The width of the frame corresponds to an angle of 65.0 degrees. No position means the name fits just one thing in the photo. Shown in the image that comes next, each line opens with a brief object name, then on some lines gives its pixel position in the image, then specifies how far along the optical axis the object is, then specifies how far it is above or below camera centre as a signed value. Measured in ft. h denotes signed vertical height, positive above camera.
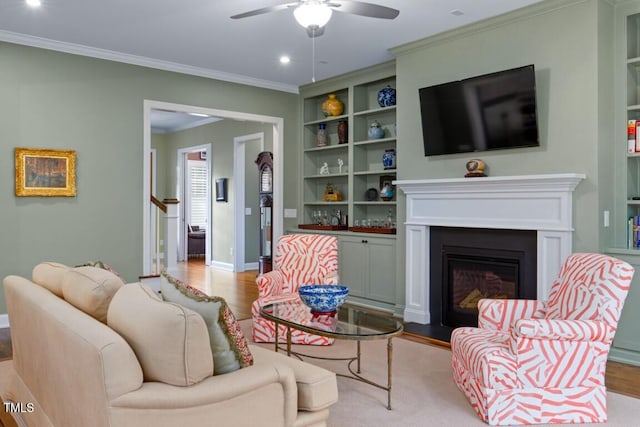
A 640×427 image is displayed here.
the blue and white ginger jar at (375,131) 18.83 +2.86
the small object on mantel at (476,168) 14.28 +1.12
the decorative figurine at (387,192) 18.35 +0.56
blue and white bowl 10.06 -1.83
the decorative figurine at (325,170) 21.19 +1.58
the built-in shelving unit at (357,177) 18.09 +1.26
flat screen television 13.23 +2.67
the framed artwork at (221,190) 29.40 +1.06
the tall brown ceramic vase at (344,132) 20.12 +3.03
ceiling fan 9.73 +3.90
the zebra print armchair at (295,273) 13.74 -1.93
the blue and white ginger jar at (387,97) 18.17 +4.03
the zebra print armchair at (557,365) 8.61 -2.74
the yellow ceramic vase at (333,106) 20.29 +4.11
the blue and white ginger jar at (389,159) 18.37 +1.76
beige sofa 5.42 -2.15
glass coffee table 9.15 -2.29
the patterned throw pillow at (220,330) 6.27 -1.56
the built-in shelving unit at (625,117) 12.57 +2.29
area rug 9.04 -3.81
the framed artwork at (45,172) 15.24 +1.12
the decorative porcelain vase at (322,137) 21.15 +2.99
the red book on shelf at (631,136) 12.62 +1.79
